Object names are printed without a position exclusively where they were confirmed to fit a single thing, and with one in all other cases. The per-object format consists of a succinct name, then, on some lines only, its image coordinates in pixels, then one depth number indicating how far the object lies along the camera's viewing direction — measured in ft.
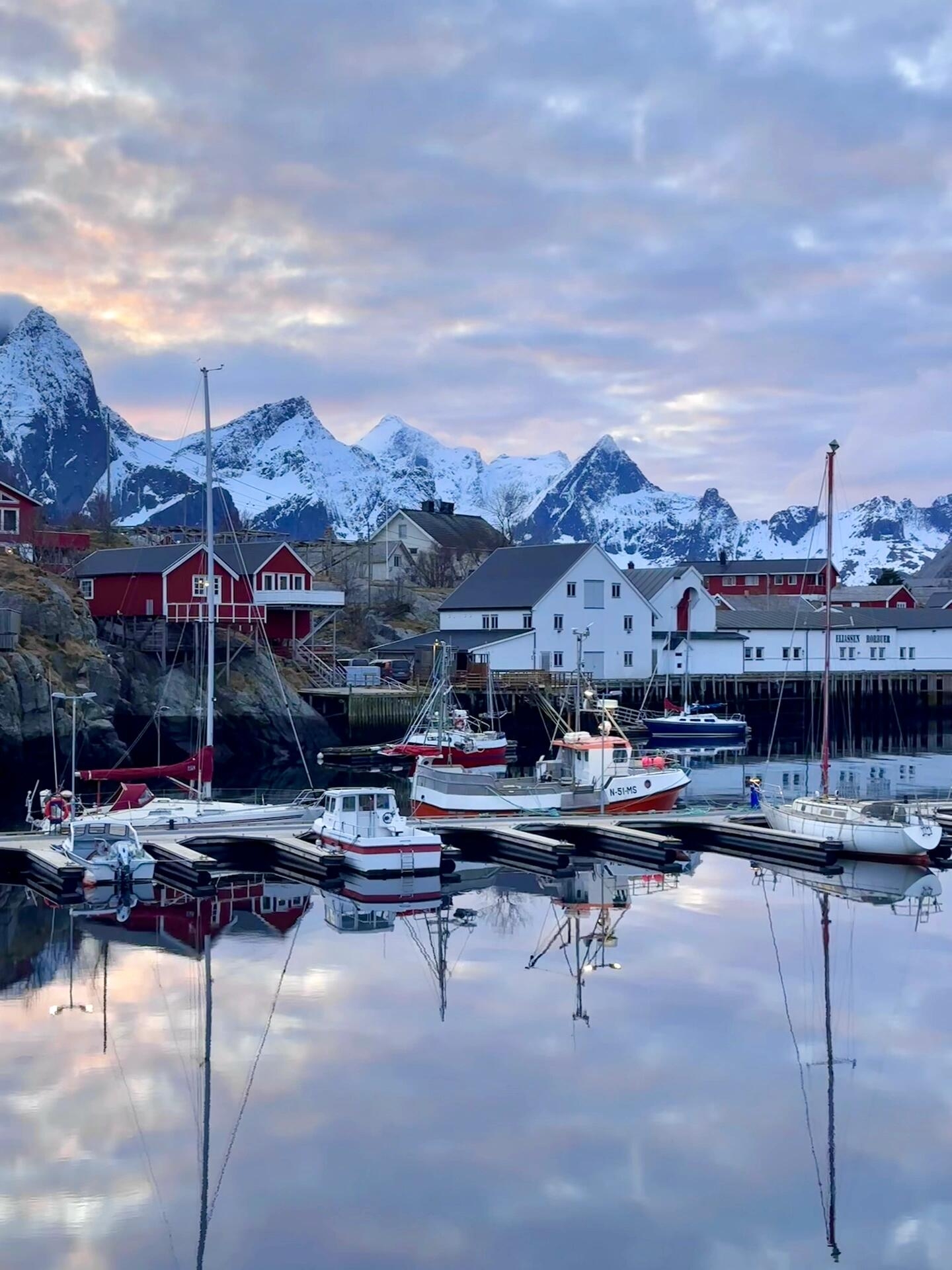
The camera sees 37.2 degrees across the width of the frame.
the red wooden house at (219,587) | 227.61
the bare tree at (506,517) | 494.87
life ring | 123.95
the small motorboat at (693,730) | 242.78
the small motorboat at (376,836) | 112.98
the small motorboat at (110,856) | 109.91
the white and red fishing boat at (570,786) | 140.36
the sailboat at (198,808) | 125.80
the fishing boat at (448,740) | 177.37
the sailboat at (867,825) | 120.06
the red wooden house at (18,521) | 246.06
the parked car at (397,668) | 256.11
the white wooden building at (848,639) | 304.30
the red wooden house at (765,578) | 405.39
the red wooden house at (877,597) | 372.58
